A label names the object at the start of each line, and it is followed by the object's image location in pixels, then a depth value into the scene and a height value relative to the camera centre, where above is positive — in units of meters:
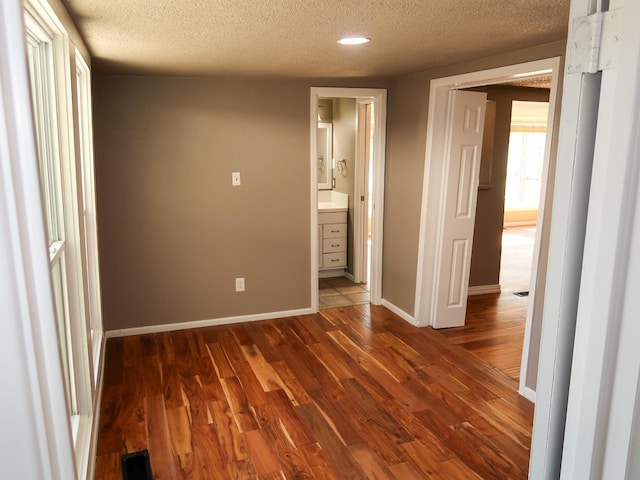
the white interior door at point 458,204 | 3.82 -0.37
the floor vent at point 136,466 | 1.79 -1.16
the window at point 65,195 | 1.83 -0.17
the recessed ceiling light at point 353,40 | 2.49 +0.61
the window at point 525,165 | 9.67 -0.11
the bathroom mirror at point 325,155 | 5.84 +0.03
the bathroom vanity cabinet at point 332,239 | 5.51 -0.94
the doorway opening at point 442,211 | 2.87 -0.39
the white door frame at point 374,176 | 4.24 -0.17
